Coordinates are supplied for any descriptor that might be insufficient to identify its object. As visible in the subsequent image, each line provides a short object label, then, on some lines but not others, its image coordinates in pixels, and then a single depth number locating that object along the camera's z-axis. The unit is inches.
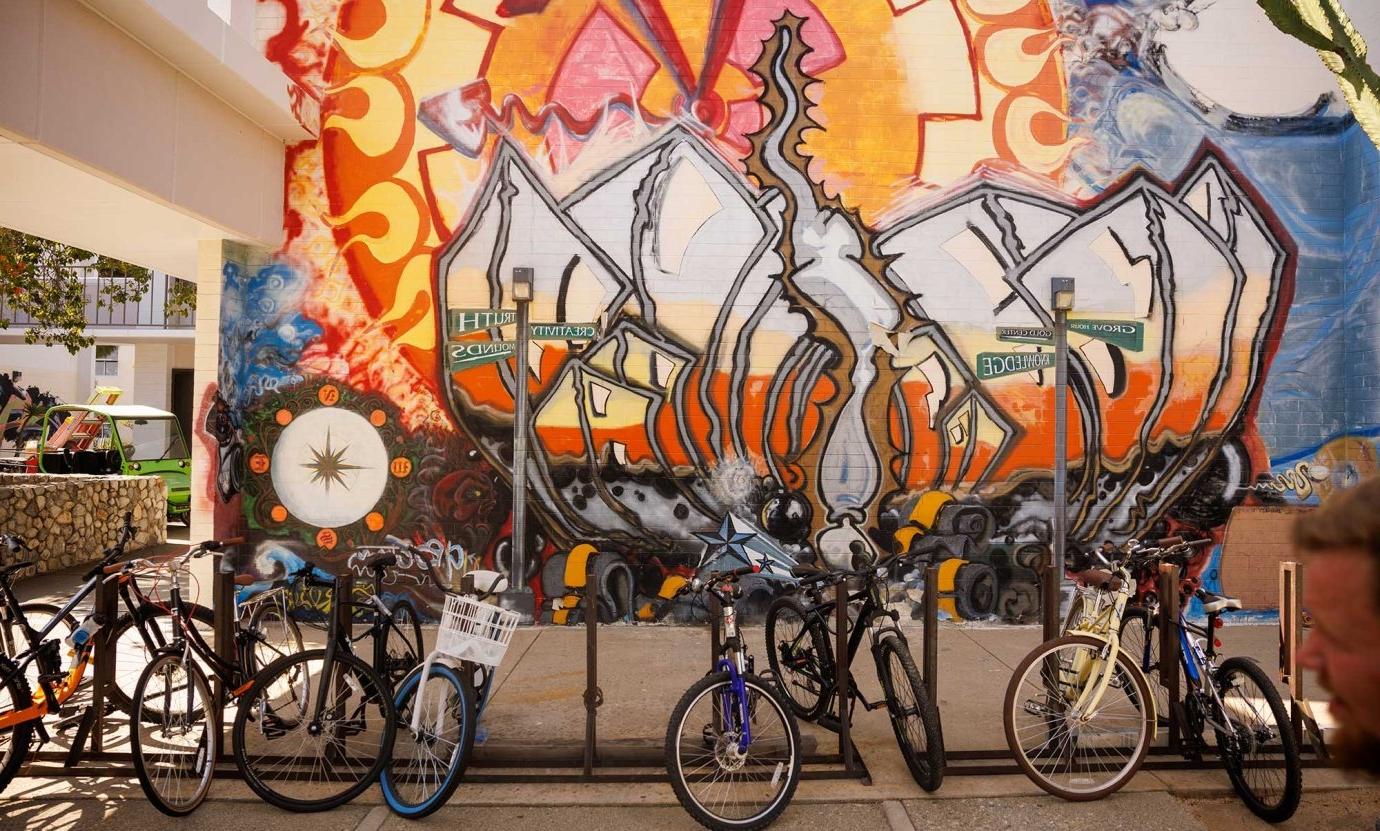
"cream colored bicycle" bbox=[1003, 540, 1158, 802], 164.9
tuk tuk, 540.1
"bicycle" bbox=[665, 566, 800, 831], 149.1
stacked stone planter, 376.5
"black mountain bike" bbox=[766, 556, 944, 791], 163.2
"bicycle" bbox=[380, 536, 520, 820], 153.5
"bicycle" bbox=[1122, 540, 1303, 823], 151.9
